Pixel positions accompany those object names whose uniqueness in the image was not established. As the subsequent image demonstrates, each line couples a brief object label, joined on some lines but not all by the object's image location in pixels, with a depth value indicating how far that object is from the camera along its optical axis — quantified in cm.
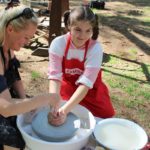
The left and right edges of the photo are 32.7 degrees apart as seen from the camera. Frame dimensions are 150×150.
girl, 165
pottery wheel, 142
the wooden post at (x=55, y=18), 342
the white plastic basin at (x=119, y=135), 142
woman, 134
